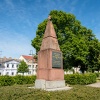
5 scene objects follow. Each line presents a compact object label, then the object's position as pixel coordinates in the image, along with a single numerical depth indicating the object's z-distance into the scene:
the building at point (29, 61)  62.81
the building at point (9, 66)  51.44
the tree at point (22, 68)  48.00
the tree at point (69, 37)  23.95
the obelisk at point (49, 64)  9.10
